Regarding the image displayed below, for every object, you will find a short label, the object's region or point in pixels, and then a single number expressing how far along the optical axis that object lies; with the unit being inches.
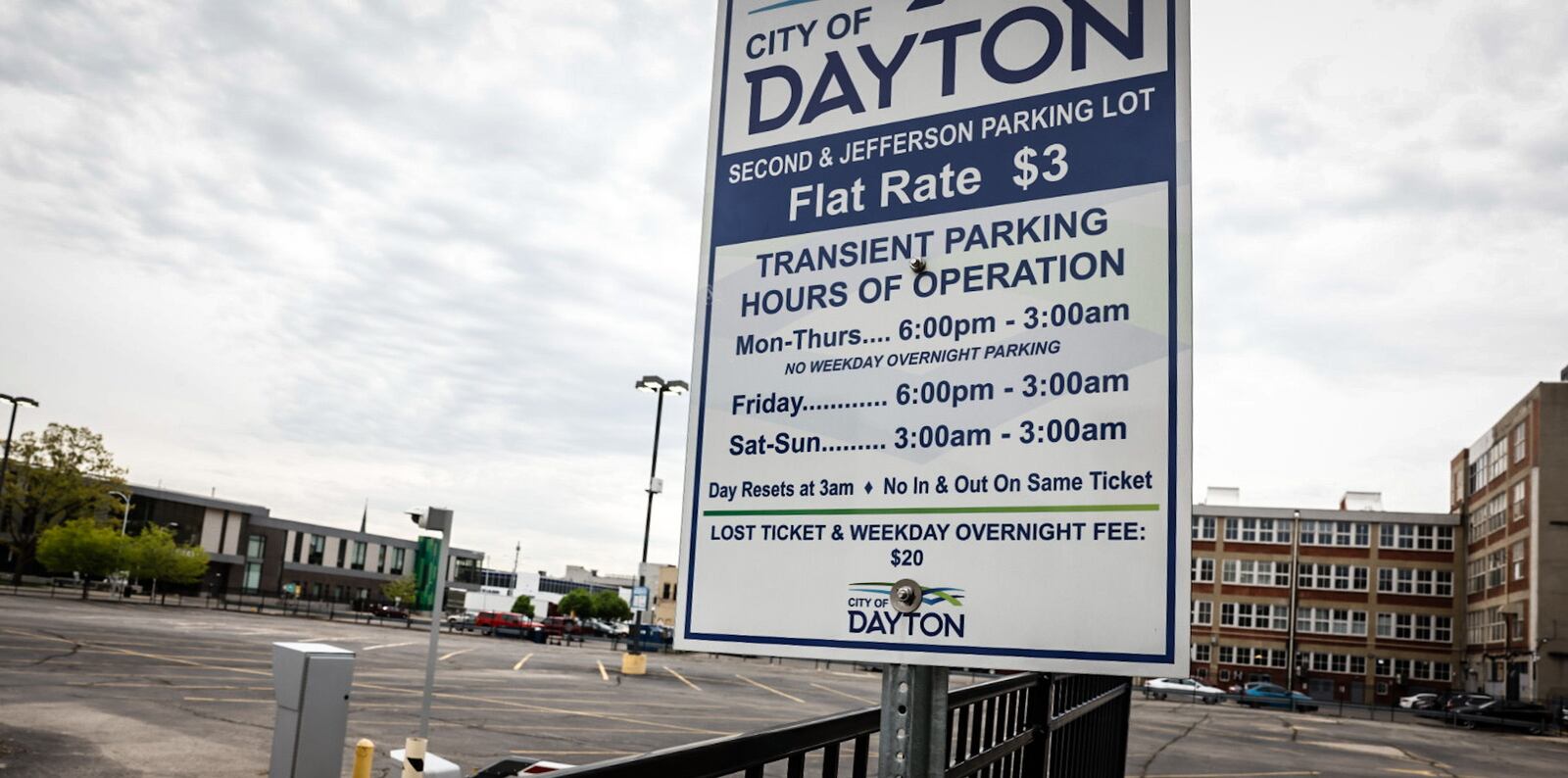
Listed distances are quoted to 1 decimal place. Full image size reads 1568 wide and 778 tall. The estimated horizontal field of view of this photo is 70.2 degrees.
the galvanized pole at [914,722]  75.6
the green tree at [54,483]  2319.1
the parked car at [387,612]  2738.7
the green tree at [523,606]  4562.7
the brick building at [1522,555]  2278.8
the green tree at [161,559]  2425.0
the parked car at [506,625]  2279.8
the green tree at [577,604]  4763.8
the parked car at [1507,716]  1723.7
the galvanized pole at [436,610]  376.7
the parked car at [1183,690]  2040.7
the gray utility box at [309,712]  304.3
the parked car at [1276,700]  2053.4
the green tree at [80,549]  2287.2
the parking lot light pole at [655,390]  1348.4
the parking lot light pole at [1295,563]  2947.8
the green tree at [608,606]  4948.3
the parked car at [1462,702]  1995.6
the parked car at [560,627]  2367.1
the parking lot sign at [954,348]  68.5
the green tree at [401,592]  3814.5
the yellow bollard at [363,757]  313.4
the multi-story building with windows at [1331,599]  3048.7
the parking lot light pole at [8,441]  2049.7
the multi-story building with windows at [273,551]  3437.5
